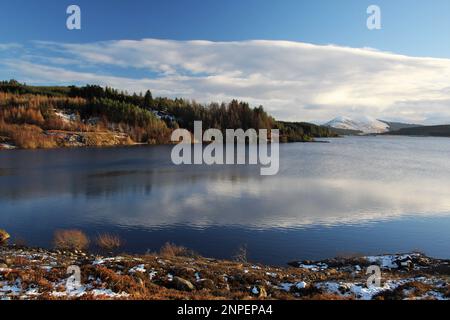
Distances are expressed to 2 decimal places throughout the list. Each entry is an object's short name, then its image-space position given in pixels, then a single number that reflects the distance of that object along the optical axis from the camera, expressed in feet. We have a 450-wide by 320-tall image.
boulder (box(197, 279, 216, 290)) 49.03
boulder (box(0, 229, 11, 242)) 79.10
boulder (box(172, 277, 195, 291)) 47.50
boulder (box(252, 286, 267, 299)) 45.34
